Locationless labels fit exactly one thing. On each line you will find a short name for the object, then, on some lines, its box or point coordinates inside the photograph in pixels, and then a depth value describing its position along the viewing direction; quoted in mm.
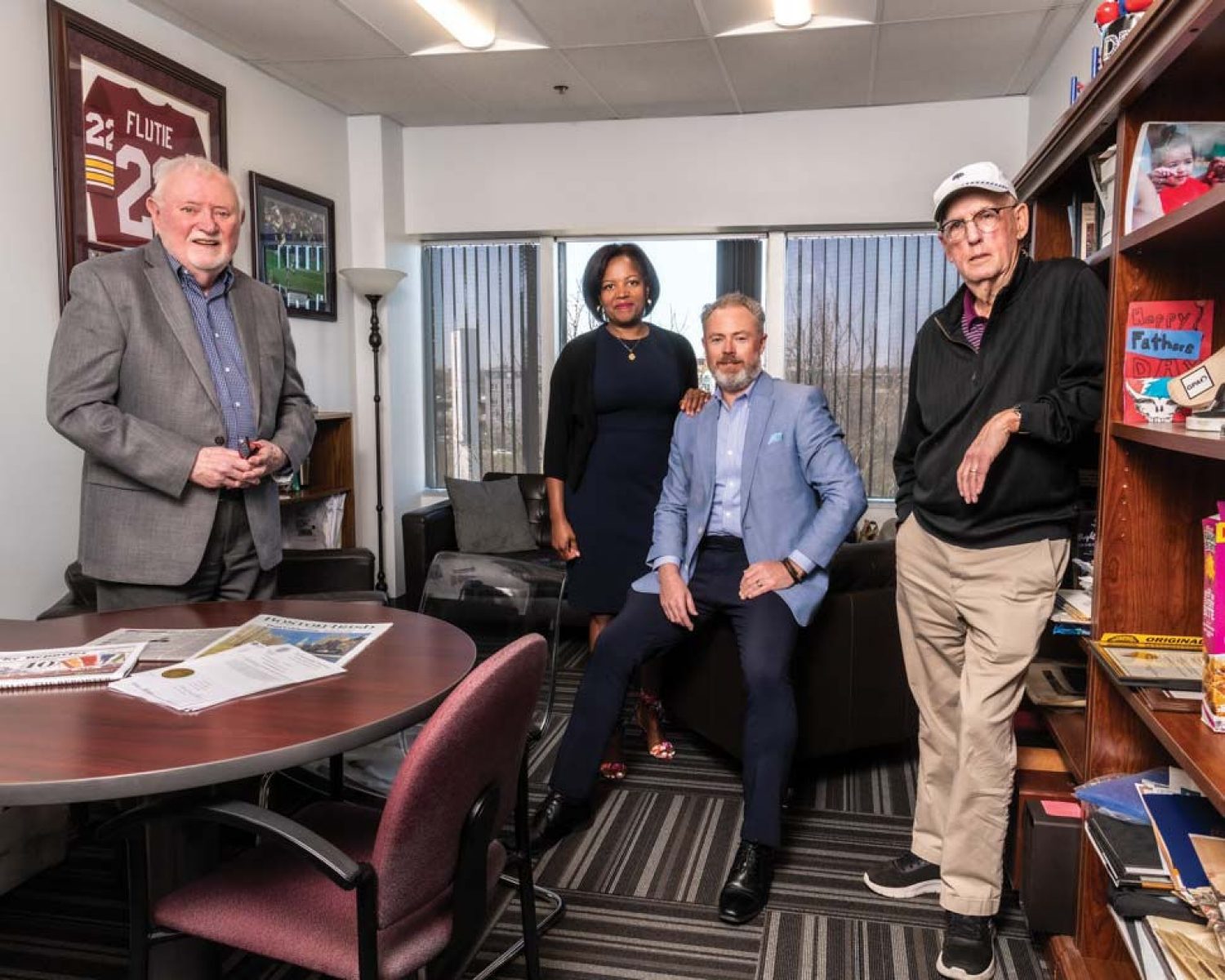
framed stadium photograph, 4320
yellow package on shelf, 1727
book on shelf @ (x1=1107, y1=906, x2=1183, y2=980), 1428
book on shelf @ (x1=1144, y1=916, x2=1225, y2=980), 1319
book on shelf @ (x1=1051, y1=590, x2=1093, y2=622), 1944
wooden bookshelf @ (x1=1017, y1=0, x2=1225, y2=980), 1626
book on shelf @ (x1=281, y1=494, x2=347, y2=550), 4465
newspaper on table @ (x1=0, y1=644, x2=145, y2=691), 1496
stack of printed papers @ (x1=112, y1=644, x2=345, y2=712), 1424
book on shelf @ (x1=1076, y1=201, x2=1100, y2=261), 2145
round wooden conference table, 1160
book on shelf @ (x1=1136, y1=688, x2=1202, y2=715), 1450
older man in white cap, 1877
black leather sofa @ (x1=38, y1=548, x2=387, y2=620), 3479
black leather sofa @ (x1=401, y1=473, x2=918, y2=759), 2742
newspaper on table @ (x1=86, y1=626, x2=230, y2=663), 1628
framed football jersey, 3168
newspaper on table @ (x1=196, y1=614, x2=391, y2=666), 1668
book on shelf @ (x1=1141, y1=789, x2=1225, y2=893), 1437
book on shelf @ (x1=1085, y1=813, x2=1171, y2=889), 1501
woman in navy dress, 2812
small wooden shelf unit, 4637
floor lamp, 4855
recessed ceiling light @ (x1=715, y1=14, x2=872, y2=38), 3705
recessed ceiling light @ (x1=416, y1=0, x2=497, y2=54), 3625
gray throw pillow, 4828
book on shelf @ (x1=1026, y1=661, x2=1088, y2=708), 2185
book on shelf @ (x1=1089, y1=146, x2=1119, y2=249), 1879
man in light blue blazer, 2453
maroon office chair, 1190
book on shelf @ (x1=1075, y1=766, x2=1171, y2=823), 1648
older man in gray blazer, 2053
